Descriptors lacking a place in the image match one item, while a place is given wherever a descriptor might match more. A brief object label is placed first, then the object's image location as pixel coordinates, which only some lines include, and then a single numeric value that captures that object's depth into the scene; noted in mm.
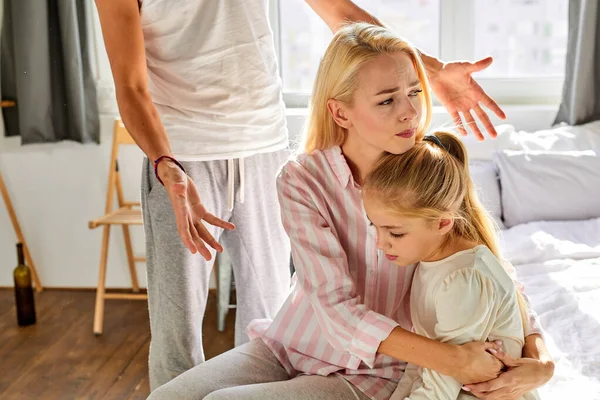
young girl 1429
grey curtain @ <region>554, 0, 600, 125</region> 3502
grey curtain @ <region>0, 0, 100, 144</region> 3828
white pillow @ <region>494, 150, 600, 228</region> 3158
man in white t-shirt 1761
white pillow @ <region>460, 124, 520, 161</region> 3395
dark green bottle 3814
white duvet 1892
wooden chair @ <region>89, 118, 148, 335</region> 3686
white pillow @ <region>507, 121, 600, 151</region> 3381
